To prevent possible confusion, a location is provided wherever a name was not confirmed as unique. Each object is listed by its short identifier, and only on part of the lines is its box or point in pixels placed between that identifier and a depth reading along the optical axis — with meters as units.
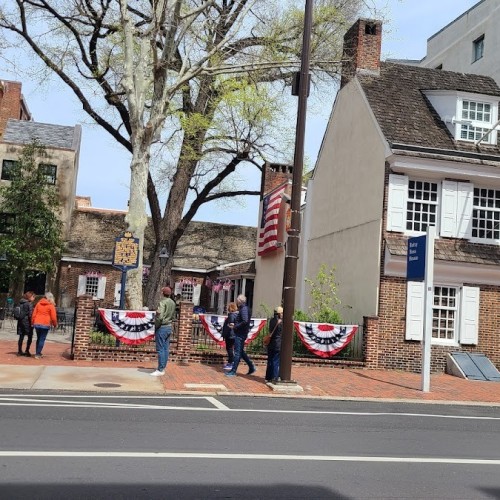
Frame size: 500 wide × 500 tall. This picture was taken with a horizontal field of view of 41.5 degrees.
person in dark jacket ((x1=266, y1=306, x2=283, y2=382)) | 13.89
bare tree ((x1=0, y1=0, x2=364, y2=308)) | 18.44
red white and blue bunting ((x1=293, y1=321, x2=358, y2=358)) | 17.16
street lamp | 27.16
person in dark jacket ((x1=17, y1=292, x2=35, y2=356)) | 15.91
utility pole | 13.20
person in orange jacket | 15.18
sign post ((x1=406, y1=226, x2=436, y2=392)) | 14.33
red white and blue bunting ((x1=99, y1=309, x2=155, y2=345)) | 15.95
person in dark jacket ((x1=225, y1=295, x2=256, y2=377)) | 14.18
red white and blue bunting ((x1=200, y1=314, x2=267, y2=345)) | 16.52
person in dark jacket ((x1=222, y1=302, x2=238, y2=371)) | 14.54
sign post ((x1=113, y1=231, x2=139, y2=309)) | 17.72
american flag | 26.53
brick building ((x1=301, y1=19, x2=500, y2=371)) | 18.11
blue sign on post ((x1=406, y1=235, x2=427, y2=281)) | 14.62
